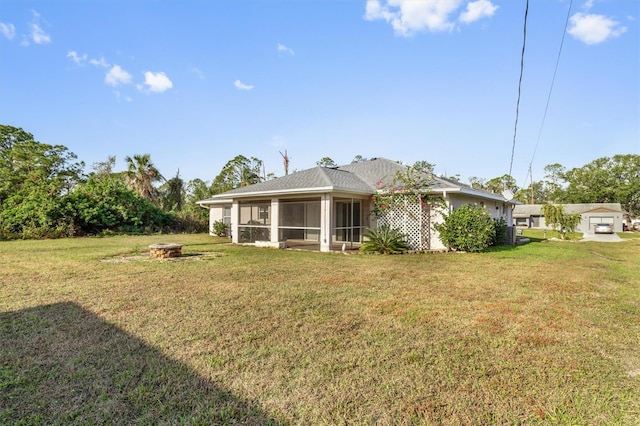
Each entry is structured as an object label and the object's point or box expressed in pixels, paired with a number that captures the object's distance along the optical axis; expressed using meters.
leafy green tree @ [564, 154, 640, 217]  54.50
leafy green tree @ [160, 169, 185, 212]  30.58
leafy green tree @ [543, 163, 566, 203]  65.83
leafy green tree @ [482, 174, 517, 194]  58.28
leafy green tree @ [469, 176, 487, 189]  61.95
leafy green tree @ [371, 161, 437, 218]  13.34
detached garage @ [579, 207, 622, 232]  41.69
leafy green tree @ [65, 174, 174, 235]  19.48
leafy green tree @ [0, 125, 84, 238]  17.75
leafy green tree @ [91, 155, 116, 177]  38.62
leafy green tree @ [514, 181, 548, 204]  71.22
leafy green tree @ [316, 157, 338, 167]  40.92
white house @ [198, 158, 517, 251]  13.05
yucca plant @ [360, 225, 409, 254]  12.18
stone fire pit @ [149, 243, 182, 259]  10.37
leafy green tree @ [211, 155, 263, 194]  36.61
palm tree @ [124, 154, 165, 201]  27.56
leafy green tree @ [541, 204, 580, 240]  22.59
